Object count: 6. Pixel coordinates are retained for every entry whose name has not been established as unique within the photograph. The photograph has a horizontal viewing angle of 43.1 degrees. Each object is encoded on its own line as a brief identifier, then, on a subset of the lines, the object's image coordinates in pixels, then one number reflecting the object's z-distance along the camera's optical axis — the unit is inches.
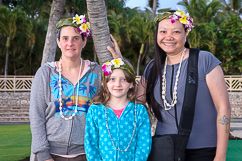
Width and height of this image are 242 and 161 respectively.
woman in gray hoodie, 111.5
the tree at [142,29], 901.8
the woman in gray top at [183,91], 104.8
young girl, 109.7
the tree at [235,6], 1298.0
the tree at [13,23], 813.2
